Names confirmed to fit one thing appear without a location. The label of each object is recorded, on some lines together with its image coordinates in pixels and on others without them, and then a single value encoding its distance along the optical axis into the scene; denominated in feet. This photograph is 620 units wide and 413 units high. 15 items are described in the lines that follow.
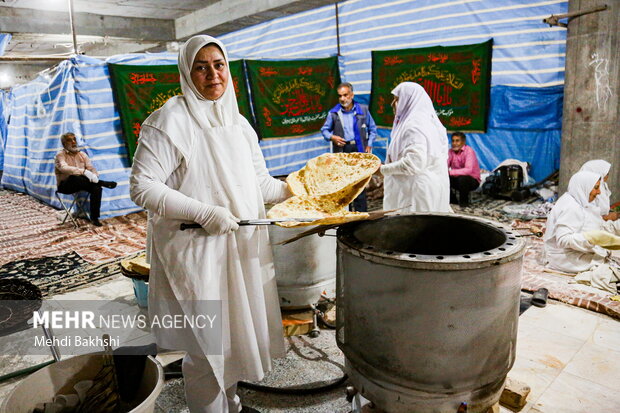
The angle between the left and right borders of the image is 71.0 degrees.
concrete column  18.80
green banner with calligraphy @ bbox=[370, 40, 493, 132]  24.50
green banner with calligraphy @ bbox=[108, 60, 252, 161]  22.20
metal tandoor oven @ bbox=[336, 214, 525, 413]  5.52
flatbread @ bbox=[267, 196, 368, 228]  6.30
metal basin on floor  10.25
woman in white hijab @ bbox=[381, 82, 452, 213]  11.78
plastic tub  5.61
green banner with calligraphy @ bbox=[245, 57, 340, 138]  27.32
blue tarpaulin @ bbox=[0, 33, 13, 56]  22.40
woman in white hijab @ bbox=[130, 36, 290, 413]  6.09
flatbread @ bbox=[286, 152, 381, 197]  7.79
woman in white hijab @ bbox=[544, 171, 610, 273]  13.17
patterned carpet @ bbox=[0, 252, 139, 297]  14.21
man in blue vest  22.39
